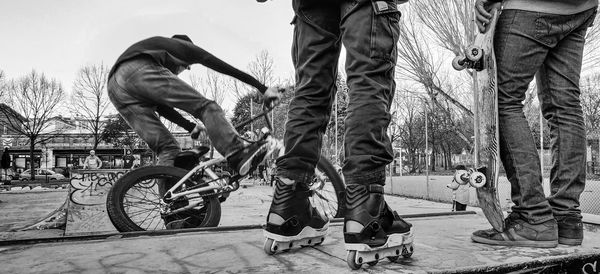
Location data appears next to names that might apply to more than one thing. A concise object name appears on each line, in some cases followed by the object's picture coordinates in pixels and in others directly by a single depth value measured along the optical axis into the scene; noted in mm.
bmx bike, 2678
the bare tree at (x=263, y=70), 20641
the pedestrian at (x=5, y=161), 16334
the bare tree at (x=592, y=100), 25975
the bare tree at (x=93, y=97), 23812
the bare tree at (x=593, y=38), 12516
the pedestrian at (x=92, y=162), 12366
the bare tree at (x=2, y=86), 24112
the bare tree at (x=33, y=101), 25188
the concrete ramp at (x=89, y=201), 3479
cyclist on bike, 2977
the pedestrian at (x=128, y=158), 17944
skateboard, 1688
